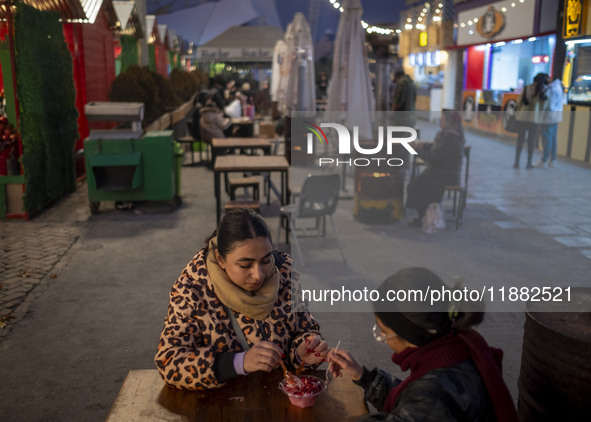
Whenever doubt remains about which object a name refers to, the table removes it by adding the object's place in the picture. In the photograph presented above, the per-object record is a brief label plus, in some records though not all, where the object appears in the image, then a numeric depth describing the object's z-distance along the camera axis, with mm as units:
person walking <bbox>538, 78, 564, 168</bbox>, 12250
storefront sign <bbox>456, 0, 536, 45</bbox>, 19034
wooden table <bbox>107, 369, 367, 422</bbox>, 2297
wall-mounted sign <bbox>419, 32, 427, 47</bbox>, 30944
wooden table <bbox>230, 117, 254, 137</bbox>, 14992
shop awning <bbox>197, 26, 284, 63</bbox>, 26344
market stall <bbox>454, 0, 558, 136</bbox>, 18595
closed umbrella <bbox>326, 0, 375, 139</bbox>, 12492
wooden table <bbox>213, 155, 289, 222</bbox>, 8070
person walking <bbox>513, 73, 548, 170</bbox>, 12515
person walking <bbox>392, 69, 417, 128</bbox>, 14688
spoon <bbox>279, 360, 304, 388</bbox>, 2410
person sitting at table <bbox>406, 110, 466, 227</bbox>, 8415
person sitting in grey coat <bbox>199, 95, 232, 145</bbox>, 13555
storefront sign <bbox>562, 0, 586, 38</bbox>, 14398
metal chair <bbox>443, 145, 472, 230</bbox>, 8625
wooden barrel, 2930
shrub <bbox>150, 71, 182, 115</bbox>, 15805
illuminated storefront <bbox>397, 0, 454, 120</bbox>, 28391
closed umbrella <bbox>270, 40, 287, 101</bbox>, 21922
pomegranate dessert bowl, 2334
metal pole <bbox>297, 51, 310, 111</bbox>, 15109
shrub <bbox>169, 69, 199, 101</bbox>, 21781
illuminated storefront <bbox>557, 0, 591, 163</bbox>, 13992
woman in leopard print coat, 2541
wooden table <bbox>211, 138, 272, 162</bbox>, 10777
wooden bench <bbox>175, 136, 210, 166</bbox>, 14088
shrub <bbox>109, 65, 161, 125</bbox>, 13180
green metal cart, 9406
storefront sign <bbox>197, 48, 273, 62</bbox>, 26234
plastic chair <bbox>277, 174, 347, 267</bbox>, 7093
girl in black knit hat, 1829
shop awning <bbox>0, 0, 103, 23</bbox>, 10478
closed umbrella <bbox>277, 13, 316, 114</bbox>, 15234
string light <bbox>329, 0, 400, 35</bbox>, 43538
